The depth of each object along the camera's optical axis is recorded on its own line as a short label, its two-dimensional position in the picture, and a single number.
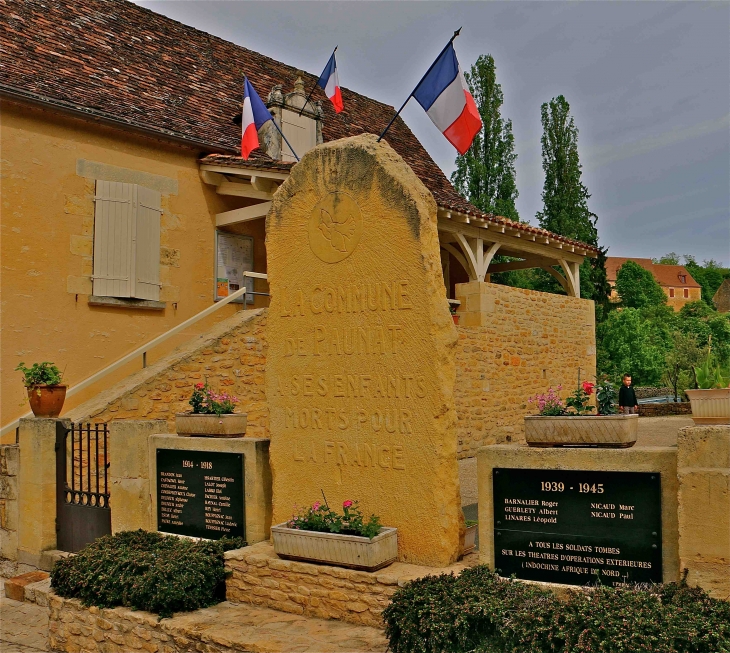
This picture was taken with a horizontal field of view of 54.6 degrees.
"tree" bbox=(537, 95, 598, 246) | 25.36
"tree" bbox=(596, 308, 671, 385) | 26.80
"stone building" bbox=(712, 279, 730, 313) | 61.36
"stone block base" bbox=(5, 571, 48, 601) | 6.69
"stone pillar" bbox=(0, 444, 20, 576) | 7.59
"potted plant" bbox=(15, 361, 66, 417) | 7.62
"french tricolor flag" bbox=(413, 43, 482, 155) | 6.18
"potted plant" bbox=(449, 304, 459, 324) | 13.13
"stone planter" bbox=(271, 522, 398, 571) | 4.76
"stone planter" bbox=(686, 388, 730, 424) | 4.16
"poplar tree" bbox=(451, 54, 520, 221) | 23.59
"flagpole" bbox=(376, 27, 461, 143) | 6.11
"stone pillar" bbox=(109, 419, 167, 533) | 6.51
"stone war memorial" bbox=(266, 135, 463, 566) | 4.93
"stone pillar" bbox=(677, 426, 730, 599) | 3.78
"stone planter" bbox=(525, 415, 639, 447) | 4.31
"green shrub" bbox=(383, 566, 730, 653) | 3.42
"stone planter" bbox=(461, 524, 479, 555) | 5.09
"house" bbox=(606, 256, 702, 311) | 72.81
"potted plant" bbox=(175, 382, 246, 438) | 6.24
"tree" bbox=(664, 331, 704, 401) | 26.31
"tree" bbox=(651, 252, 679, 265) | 81.62
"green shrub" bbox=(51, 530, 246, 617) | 5.12
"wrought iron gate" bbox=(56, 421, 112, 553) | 6.97
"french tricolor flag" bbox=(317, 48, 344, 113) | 11.32
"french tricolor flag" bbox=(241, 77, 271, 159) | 10.23
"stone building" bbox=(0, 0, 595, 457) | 9.38
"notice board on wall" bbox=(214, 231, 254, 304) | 11.85
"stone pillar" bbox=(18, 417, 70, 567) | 7.29
